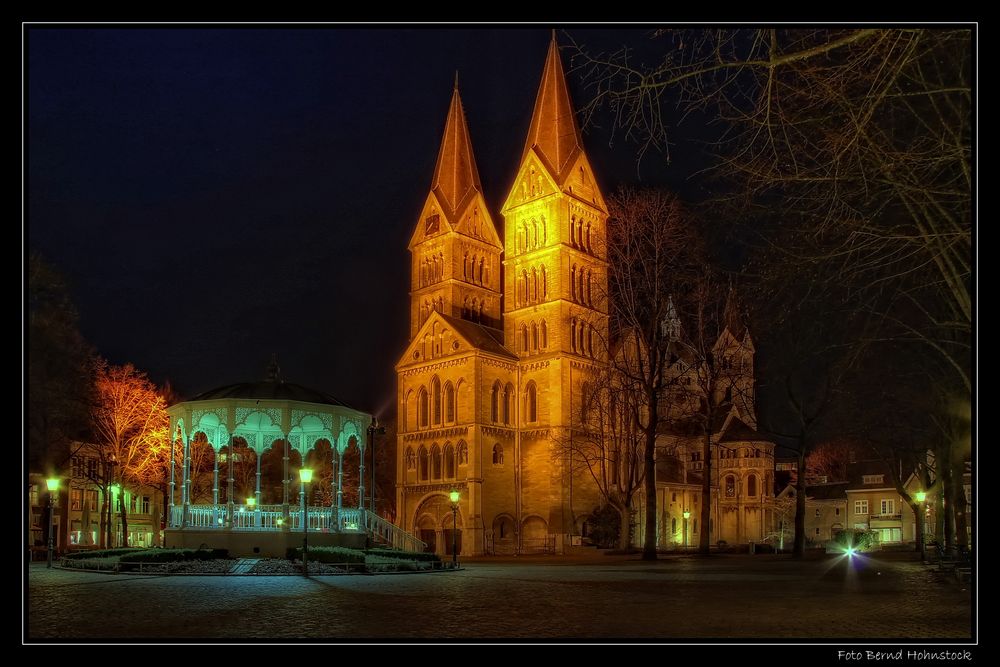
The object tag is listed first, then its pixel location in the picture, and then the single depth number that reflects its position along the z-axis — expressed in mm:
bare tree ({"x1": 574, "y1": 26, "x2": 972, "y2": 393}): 13031
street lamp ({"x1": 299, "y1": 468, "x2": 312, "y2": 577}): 28594
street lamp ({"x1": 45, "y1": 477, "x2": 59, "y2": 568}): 33906
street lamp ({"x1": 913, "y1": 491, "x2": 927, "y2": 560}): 43119
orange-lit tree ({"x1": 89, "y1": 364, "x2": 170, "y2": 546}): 55250
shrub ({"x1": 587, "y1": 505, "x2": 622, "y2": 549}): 69438
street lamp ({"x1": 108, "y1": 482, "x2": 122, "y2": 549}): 68312
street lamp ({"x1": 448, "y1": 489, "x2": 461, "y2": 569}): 40875
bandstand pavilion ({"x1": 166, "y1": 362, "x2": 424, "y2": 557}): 35656
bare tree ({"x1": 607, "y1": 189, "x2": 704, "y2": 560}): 43594
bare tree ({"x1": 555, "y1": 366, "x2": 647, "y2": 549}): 51188
